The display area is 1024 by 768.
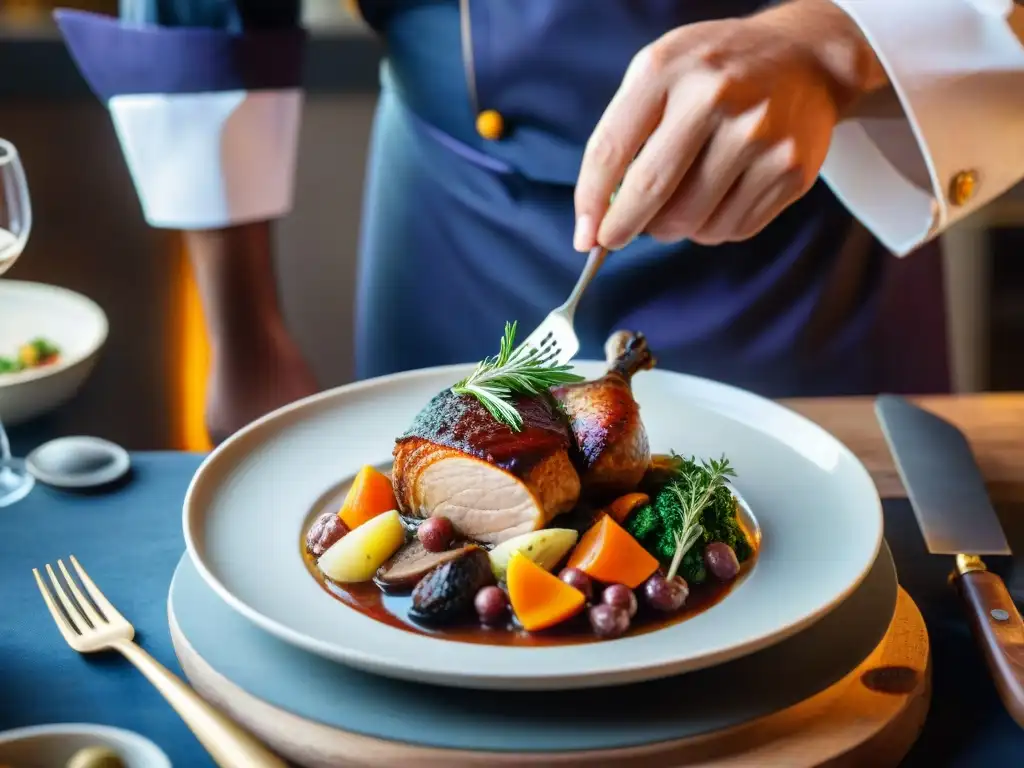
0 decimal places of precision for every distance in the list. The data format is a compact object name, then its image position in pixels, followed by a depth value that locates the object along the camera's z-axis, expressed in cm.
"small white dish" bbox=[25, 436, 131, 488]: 128
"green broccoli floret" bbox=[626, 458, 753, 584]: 102
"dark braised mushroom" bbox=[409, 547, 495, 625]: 94
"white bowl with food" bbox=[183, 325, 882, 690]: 89
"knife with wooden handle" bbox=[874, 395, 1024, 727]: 92
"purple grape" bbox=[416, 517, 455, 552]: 108
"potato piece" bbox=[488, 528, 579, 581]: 102
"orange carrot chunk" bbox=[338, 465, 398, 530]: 112
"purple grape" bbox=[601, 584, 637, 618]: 94
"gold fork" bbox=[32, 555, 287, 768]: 80
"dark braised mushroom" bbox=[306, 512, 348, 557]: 106
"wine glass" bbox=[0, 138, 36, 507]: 119
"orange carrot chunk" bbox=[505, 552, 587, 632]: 94
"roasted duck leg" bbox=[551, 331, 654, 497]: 114
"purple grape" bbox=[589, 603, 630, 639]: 93
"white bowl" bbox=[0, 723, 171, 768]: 75
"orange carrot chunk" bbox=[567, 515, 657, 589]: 99
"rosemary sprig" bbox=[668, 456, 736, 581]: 102
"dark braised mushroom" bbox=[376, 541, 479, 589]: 101
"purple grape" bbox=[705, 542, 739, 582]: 102
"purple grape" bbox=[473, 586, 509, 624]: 95
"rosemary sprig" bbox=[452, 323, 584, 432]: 114
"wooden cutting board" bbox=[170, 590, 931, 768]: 81
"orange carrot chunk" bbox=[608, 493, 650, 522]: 110
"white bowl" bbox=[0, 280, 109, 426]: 142
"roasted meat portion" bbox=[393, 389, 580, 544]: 109
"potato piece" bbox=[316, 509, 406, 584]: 102
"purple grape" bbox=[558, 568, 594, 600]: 97
